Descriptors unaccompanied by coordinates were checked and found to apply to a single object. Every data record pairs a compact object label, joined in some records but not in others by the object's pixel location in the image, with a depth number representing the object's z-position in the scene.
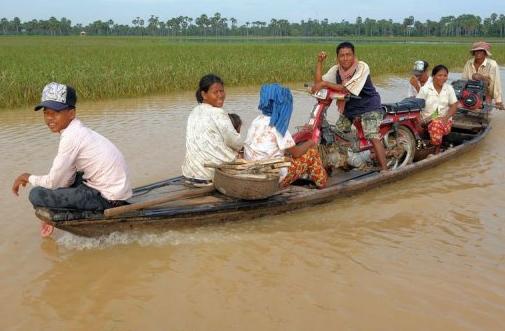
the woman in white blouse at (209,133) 4.17
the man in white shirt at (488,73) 7.69
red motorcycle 5.05
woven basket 3.91
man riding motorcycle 5.03
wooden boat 3.60
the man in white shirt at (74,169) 3.38
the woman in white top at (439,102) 6.41
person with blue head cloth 4.12
